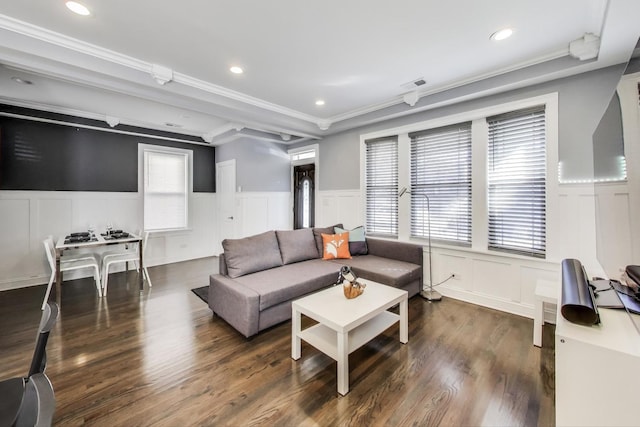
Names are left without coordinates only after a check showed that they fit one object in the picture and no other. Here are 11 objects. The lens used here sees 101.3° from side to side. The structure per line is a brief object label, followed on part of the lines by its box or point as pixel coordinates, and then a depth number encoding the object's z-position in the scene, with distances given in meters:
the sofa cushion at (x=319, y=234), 3.99
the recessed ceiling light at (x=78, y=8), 1.88
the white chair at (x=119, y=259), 3.61
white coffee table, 1.84
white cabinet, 1.15
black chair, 0.78
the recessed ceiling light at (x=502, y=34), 2.20
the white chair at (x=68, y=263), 3.33
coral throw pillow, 3.87
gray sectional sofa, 2.56
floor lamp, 3.45
